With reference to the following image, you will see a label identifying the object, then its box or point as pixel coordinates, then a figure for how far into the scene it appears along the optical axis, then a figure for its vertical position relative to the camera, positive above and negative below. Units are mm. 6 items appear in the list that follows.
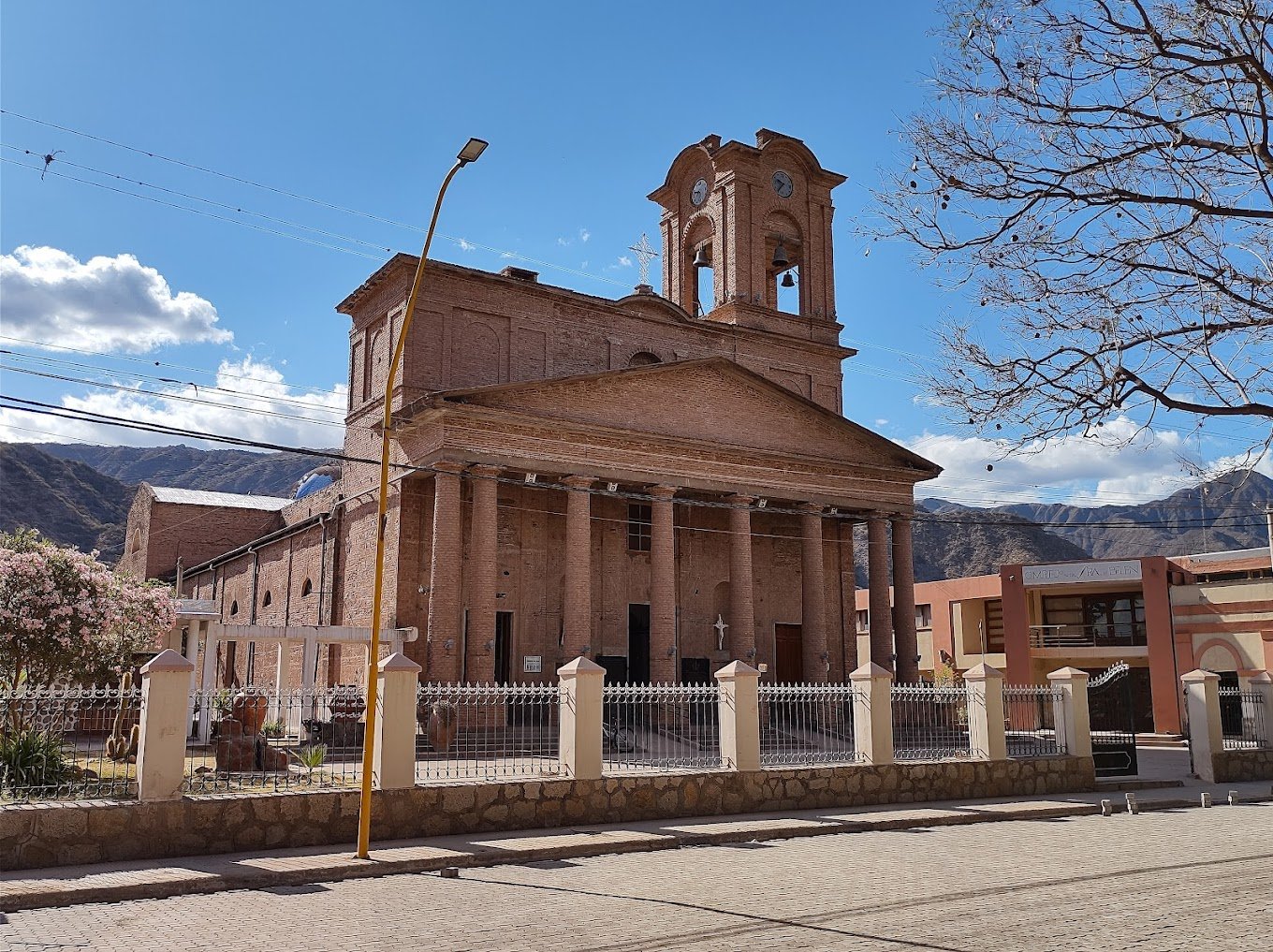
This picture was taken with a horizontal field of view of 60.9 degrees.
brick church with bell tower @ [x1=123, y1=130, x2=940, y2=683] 26188 +5021
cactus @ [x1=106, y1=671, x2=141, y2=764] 14410 -975
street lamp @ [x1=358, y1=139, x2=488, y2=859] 11547 +916
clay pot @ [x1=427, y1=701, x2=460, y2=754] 18188 -884
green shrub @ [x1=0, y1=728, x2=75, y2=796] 11898 -988
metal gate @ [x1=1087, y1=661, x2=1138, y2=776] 20359 -1041
